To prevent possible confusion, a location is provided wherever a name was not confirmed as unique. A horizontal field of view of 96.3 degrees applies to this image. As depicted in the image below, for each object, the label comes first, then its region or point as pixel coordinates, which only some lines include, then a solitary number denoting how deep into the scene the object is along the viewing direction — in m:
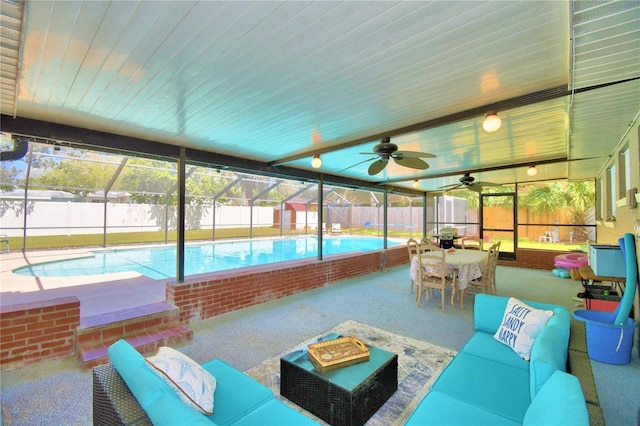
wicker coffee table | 1.90
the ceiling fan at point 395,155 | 3.55
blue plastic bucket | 2.87
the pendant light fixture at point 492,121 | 2.69
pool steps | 3.00
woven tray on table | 2.11
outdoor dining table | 4.74
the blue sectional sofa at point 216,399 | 1.09
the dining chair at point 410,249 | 4.89
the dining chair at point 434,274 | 4.64
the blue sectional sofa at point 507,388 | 1.14
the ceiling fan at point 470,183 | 5.91
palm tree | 7.84
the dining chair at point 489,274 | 5.02
